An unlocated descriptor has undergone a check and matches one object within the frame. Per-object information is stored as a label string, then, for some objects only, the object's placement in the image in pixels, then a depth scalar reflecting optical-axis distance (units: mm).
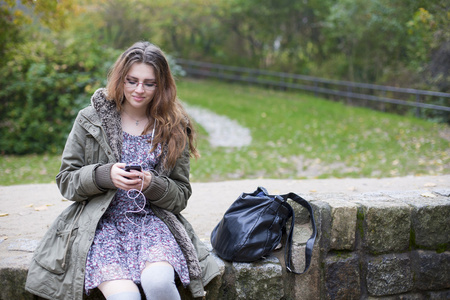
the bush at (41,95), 9742
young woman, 2283
